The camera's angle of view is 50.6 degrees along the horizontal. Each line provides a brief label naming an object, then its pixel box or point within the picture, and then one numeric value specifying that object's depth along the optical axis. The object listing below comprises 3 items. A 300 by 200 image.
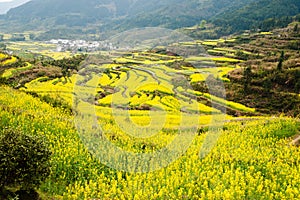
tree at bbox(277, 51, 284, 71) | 33.18
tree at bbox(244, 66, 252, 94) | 33.97
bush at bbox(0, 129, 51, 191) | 6.54
